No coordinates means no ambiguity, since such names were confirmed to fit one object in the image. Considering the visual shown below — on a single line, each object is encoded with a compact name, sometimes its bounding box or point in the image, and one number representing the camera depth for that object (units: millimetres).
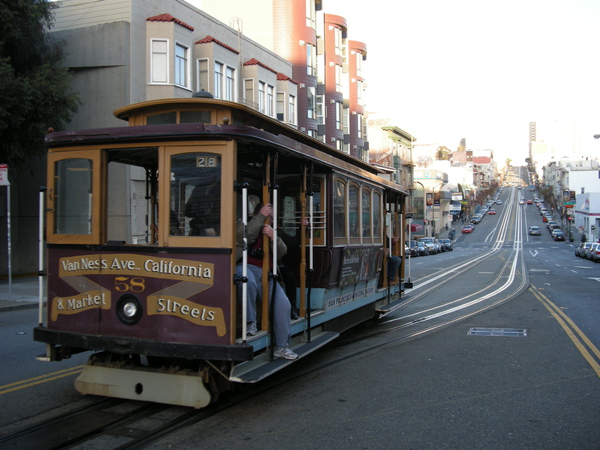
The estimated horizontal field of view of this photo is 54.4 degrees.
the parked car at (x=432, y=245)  54500
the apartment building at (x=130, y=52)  22750
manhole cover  10789
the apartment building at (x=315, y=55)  40156
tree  18250
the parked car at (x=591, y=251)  40144
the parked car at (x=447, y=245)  60625
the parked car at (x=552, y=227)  85988
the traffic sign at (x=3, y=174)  14172
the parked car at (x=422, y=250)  52009
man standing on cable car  6078
